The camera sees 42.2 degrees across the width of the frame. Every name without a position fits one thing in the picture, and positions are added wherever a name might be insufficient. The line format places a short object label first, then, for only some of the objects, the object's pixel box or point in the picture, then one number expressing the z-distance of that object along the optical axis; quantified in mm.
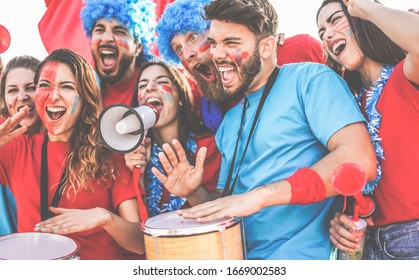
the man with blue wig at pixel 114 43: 3295
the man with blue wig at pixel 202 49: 3012
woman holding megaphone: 2848
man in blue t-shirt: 2162
